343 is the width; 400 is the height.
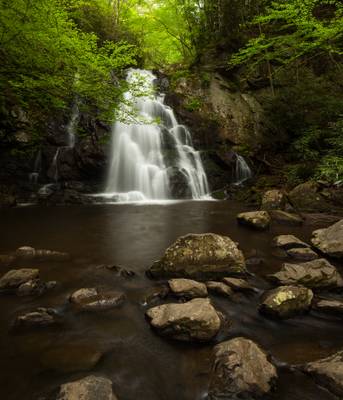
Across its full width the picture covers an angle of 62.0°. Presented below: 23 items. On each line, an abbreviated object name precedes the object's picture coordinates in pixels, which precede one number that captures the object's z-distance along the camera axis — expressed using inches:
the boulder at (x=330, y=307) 129.7
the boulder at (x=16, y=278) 151.6
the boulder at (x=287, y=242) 221.9
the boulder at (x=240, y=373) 84.9
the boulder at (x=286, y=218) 309.4
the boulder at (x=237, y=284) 152.5
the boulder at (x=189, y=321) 111.2
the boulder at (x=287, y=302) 128.4
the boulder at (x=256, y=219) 285.0
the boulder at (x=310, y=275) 152.4
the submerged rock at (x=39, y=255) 204.7
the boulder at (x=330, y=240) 204.0
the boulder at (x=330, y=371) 85.0
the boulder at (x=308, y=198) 373.7
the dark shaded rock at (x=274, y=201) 382.3
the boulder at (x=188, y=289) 143.3
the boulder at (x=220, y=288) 148.0
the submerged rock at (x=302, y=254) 201.9
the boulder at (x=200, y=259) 168.9
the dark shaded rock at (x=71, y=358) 98.7
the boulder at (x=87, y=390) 79.7
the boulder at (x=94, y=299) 138.4
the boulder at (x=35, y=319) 121.4
